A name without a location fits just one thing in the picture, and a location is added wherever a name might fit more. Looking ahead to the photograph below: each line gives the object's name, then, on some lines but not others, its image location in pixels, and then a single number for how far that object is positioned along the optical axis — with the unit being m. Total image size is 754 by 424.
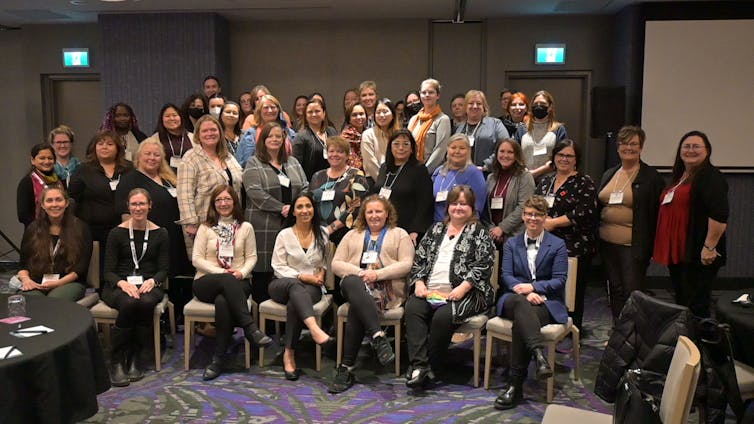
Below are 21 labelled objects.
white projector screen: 6.39
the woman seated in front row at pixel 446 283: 3.86
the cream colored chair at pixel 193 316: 4.13
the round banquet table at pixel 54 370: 2.50
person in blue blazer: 3.62
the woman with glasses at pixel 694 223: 4.19
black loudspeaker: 6.39
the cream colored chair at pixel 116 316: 4.10
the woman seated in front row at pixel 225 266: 4.09
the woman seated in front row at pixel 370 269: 3.96
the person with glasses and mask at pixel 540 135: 5.08
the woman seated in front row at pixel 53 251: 4.02
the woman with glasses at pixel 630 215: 4.40
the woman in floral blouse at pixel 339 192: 4.55
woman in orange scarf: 4.87
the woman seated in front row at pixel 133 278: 4.02
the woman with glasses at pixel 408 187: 4.46
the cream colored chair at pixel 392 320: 4.06
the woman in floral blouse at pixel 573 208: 4.39
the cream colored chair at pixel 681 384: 1.90
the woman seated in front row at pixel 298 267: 4.11
